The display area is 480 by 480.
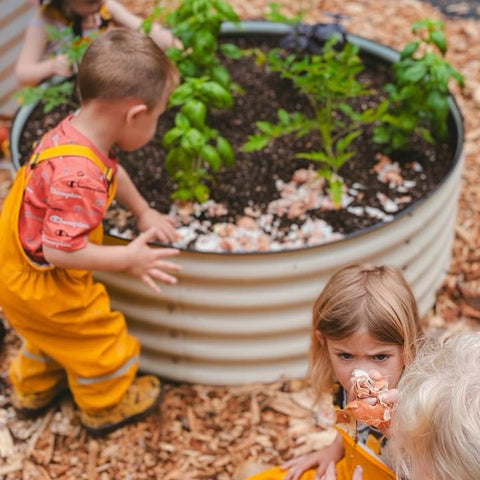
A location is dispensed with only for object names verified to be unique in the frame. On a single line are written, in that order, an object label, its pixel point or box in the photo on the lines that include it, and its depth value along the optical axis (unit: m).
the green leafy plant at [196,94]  2.30
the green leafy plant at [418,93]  2.49
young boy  1.85
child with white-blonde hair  1.17
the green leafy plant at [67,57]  2.41
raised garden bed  2.21
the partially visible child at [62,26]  2.75
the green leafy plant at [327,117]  2.44
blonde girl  1.63
